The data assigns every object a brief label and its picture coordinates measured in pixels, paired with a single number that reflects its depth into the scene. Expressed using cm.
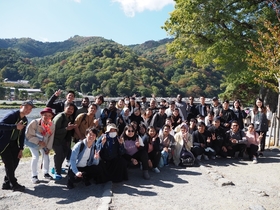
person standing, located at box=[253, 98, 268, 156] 784
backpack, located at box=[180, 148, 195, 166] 645
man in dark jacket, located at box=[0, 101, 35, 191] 429
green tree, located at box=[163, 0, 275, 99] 1074
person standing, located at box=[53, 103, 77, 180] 519
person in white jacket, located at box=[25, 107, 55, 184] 489
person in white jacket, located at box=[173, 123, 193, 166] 660
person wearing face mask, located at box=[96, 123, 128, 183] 514
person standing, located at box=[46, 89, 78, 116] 579
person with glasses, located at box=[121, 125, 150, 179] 556
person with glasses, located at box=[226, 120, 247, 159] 718
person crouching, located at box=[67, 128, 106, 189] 465
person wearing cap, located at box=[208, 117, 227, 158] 717
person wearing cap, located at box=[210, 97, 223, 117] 808
